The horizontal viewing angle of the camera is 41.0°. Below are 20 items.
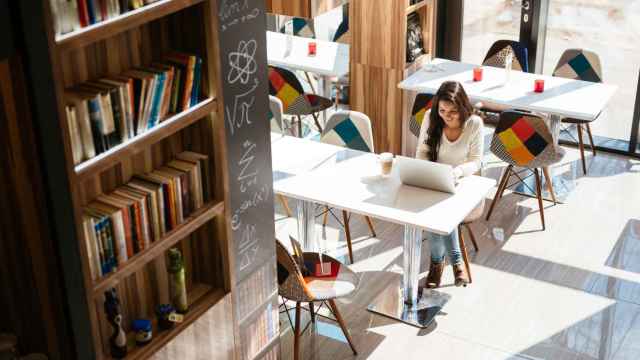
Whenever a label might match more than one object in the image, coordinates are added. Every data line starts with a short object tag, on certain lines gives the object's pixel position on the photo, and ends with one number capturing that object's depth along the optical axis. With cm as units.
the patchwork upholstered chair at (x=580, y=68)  729
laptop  509
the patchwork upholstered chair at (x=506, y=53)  762
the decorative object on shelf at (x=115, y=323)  326
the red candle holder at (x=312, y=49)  768
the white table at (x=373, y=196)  495
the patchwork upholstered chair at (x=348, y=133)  614
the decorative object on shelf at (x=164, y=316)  352
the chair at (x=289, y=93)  727
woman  554
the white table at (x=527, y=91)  655
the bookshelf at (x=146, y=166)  282
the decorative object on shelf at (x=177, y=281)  355
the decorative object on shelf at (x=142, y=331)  341
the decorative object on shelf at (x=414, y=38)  716
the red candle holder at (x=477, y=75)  701
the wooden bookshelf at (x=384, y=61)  699
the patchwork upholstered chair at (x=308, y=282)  473
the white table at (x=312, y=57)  745
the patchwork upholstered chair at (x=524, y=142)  615
